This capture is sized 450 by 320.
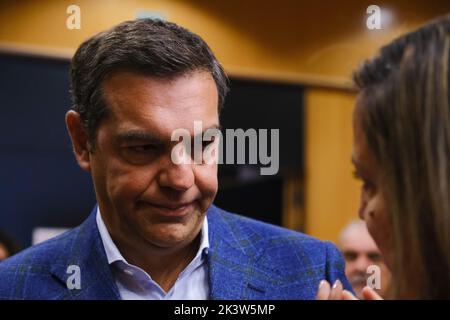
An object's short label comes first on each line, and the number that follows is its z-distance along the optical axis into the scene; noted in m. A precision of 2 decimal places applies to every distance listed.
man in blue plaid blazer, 0.87
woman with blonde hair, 0.63
